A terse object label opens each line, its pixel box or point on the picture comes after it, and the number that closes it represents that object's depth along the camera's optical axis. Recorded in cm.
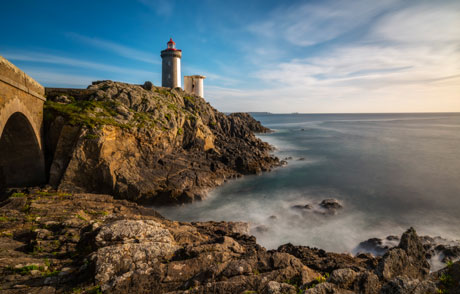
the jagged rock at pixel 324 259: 771
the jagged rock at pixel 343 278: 486
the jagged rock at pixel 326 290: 446
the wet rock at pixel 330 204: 1662
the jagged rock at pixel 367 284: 478
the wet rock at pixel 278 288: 472
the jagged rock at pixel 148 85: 2583
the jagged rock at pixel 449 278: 429
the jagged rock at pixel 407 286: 418
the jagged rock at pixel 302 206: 1670
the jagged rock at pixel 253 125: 6838
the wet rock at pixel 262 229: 1377
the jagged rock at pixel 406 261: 575
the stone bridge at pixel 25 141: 1355
